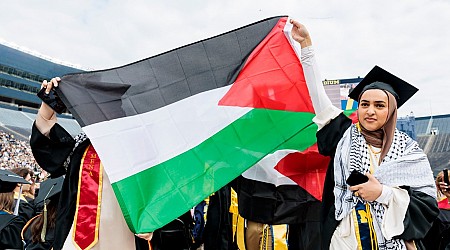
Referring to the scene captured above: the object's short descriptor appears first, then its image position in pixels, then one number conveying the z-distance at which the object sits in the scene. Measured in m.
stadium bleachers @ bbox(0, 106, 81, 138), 36.22
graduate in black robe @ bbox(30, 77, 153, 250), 2.79
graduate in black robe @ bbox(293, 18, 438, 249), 2.19
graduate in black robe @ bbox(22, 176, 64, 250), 3.38
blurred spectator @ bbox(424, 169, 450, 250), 3.58
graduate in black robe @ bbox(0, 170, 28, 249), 3.88
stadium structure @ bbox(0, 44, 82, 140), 42.19
